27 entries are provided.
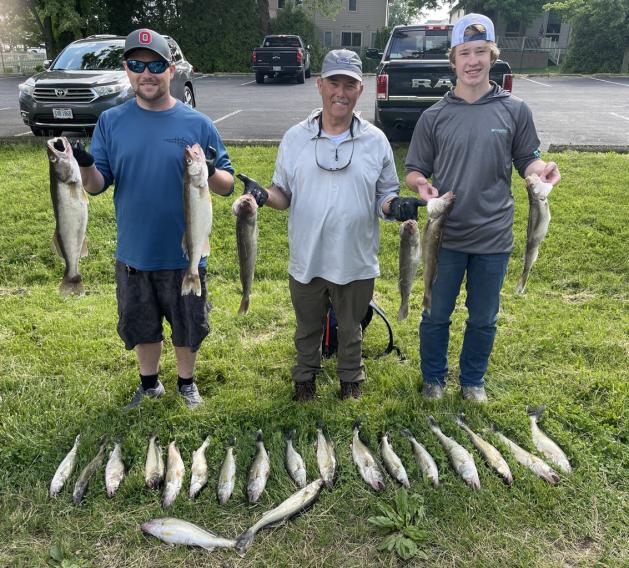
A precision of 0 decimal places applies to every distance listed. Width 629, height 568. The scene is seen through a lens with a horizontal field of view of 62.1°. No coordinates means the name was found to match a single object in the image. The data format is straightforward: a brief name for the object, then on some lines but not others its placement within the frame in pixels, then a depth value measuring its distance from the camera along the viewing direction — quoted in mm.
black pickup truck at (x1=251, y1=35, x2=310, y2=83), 24438
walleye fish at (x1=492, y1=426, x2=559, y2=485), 3381
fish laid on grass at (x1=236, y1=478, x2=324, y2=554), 3013
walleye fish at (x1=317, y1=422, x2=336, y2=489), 3436
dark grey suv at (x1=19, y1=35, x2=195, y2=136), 9945
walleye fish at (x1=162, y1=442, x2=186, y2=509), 3289
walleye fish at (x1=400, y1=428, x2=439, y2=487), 3428
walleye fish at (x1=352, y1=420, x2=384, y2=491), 3375
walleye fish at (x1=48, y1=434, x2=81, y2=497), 3333
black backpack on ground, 4672
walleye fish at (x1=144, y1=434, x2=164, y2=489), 3396
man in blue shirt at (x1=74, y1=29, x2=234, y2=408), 3119
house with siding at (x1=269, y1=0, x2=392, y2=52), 40509
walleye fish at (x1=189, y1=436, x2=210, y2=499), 3344
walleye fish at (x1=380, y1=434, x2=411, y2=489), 3422
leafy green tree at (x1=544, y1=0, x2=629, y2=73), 30531
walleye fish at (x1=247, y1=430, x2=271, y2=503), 3323
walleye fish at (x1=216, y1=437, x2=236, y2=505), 3318
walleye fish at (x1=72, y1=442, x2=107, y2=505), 3286
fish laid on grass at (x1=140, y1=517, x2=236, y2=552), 3010
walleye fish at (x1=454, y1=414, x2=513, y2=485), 3412
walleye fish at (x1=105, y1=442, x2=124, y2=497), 3344
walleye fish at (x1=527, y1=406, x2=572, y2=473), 3502
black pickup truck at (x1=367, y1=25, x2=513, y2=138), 8874
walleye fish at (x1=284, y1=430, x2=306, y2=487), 3424
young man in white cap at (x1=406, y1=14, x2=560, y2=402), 3326
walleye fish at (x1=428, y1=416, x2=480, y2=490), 3393
